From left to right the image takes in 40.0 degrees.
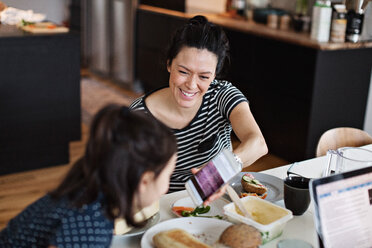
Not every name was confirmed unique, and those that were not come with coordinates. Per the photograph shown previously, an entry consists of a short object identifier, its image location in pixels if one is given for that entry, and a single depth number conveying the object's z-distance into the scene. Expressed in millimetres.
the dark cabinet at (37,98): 3213
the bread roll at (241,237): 1231
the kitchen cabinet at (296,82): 3365
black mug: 1453
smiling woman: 1792
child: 1005
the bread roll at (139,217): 1304
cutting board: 3297
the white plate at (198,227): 1320
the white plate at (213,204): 1498
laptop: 1171
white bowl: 1309
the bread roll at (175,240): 1227
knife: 1350
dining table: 1328
